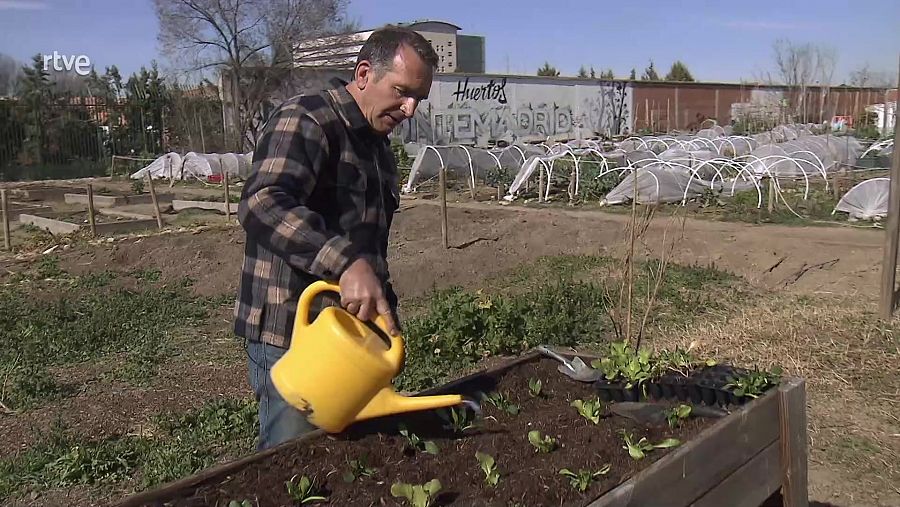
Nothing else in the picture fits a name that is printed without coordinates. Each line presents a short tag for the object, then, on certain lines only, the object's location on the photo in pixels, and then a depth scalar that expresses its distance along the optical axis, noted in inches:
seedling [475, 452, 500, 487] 71.7
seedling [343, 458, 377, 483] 73.5
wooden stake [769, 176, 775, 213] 424.8
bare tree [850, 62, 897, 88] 1208.2
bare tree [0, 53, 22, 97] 913.5
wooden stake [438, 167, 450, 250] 361.4
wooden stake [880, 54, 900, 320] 201.8
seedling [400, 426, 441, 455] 79.1
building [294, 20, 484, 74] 998.4
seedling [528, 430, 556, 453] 80.4
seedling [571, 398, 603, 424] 88.7
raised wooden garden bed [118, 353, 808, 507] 69.1
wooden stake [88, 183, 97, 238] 411.4
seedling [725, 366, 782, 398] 89.8
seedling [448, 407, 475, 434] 86.6
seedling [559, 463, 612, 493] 70.7
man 70.9
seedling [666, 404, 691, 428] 87.0
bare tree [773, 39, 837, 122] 1081.8
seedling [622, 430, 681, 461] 77.5
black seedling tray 92.4
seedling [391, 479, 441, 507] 65.1
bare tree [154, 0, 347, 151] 938.7
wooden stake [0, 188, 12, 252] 384.5
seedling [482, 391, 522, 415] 92.1
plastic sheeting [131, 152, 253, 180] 728.3
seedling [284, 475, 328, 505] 68.6
